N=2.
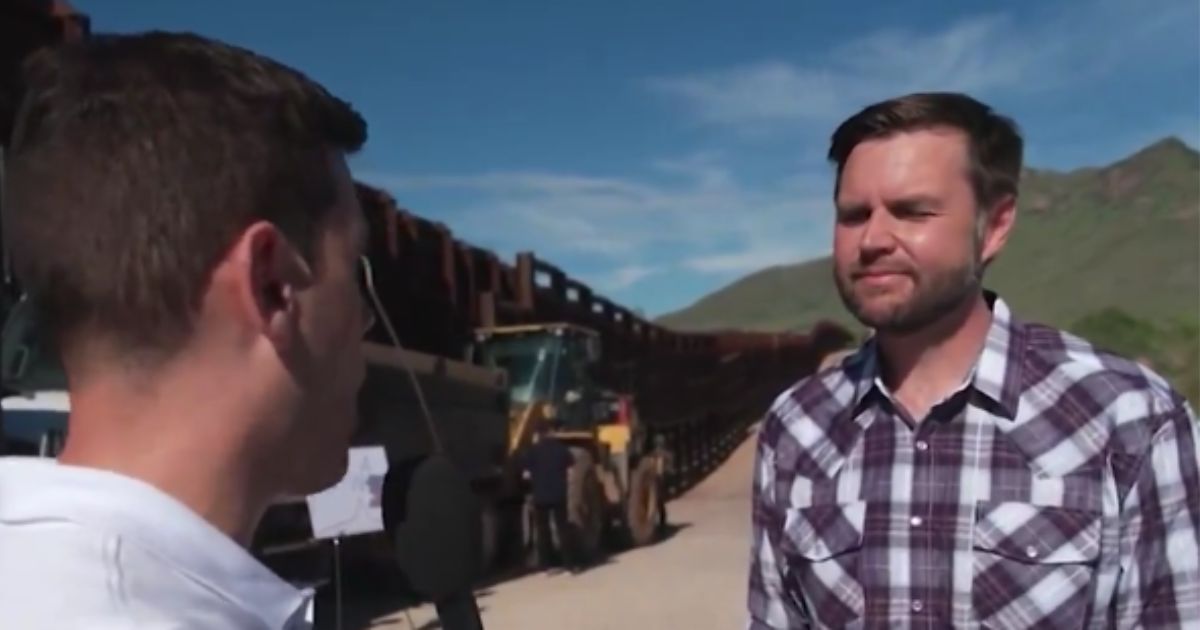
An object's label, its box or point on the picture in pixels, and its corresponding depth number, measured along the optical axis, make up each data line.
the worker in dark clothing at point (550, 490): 15.24
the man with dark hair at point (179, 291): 0.98
